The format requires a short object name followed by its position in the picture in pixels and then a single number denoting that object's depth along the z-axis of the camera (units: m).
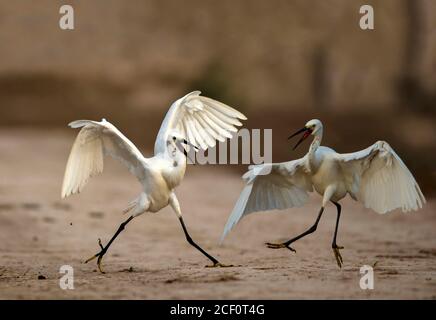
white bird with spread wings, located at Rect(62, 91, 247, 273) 12.29
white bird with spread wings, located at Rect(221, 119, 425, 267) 12.52
